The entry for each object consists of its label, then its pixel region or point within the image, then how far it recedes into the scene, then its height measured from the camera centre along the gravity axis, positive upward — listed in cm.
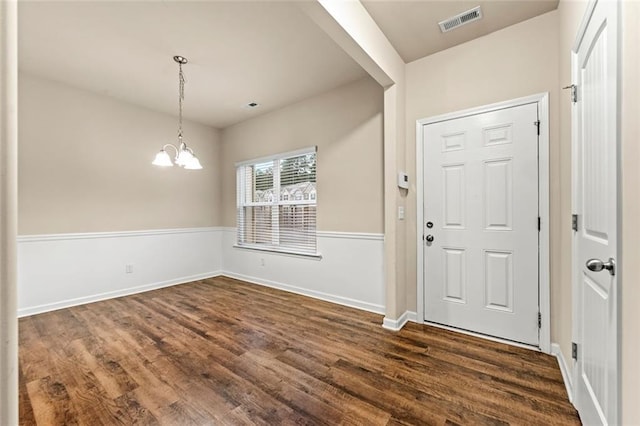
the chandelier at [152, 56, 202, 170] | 278 +55
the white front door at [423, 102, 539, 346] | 233 -10
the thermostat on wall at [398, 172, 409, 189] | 278 +33
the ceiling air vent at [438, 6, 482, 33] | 225 +163
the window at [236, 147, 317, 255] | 394 +16
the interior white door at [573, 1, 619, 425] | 112 +0
